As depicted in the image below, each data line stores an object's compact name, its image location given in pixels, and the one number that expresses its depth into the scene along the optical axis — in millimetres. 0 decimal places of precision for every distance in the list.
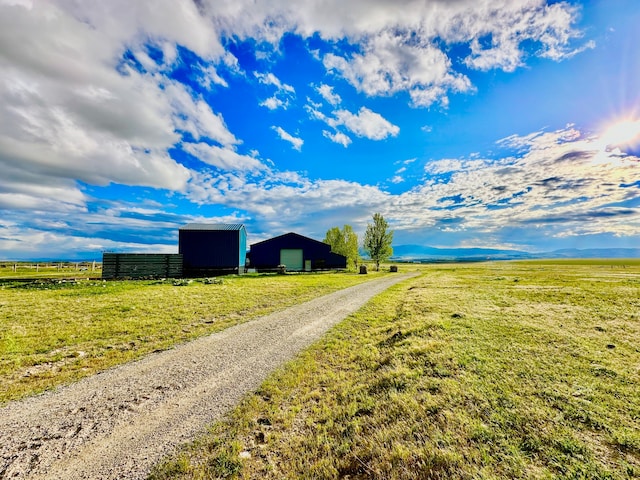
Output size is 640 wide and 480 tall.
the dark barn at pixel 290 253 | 52312
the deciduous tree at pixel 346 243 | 60250
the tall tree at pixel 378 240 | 59469
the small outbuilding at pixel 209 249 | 38812
